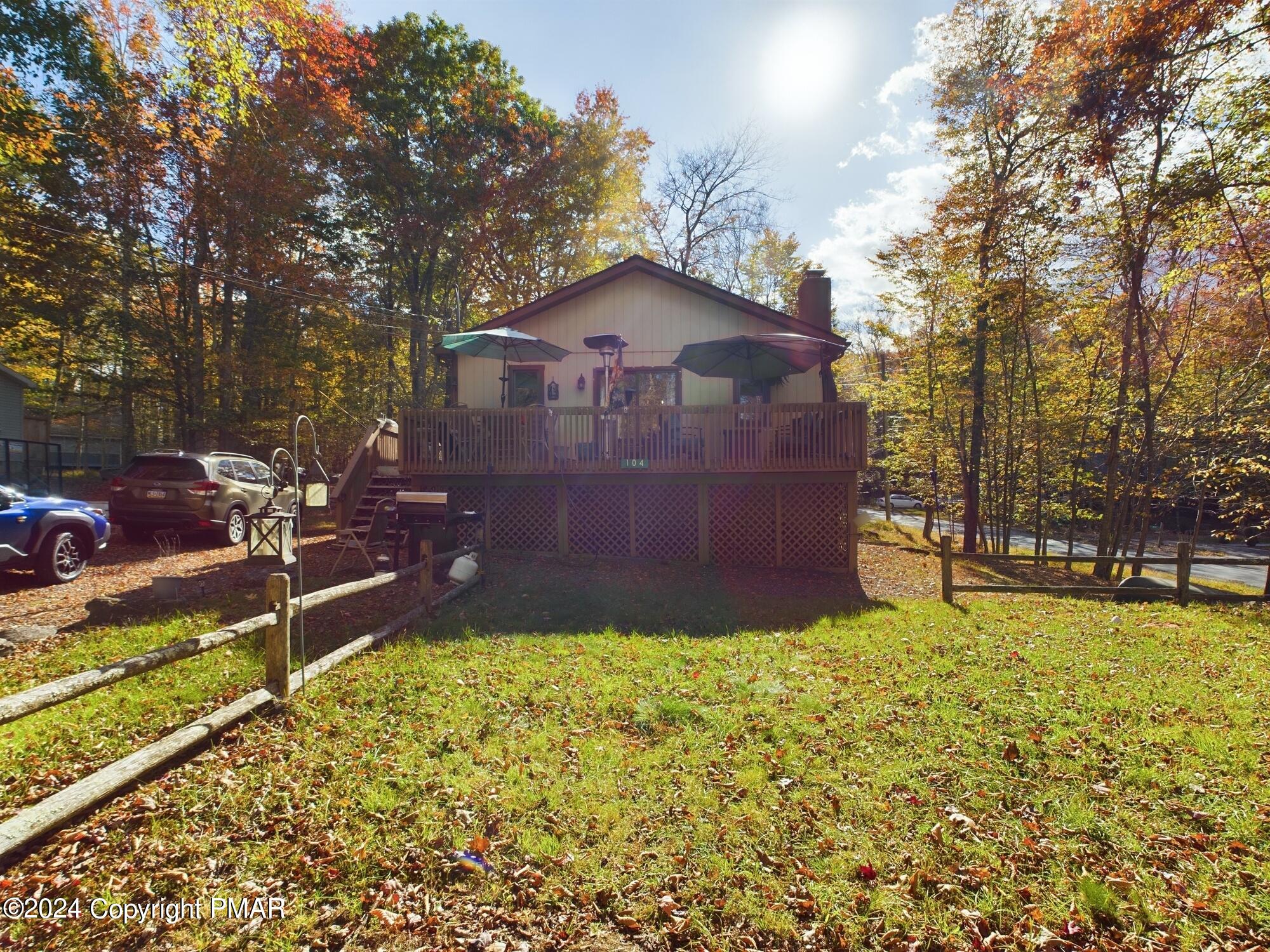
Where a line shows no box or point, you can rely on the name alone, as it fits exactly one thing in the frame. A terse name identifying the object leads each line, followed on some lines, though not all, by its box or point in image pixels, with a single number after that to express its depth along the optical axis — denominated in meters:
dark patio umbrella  10.88
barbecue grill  8.45
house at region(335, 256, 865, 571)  11.07
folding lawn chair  9.27
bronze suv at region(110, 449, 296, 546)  10.38
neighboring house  21.09
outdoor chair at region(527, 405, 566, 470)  11.27
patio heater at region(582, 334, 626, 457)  11.36
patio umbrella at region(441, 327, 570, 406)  11.00
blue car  7.41
